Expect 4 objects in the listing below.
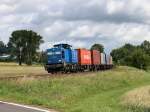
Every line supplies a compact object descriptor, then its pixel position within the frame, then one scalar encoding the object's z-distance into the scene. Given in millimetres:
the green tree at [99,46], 193138
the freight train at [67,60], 50969
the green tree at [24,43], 153750
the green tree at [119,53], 173625
